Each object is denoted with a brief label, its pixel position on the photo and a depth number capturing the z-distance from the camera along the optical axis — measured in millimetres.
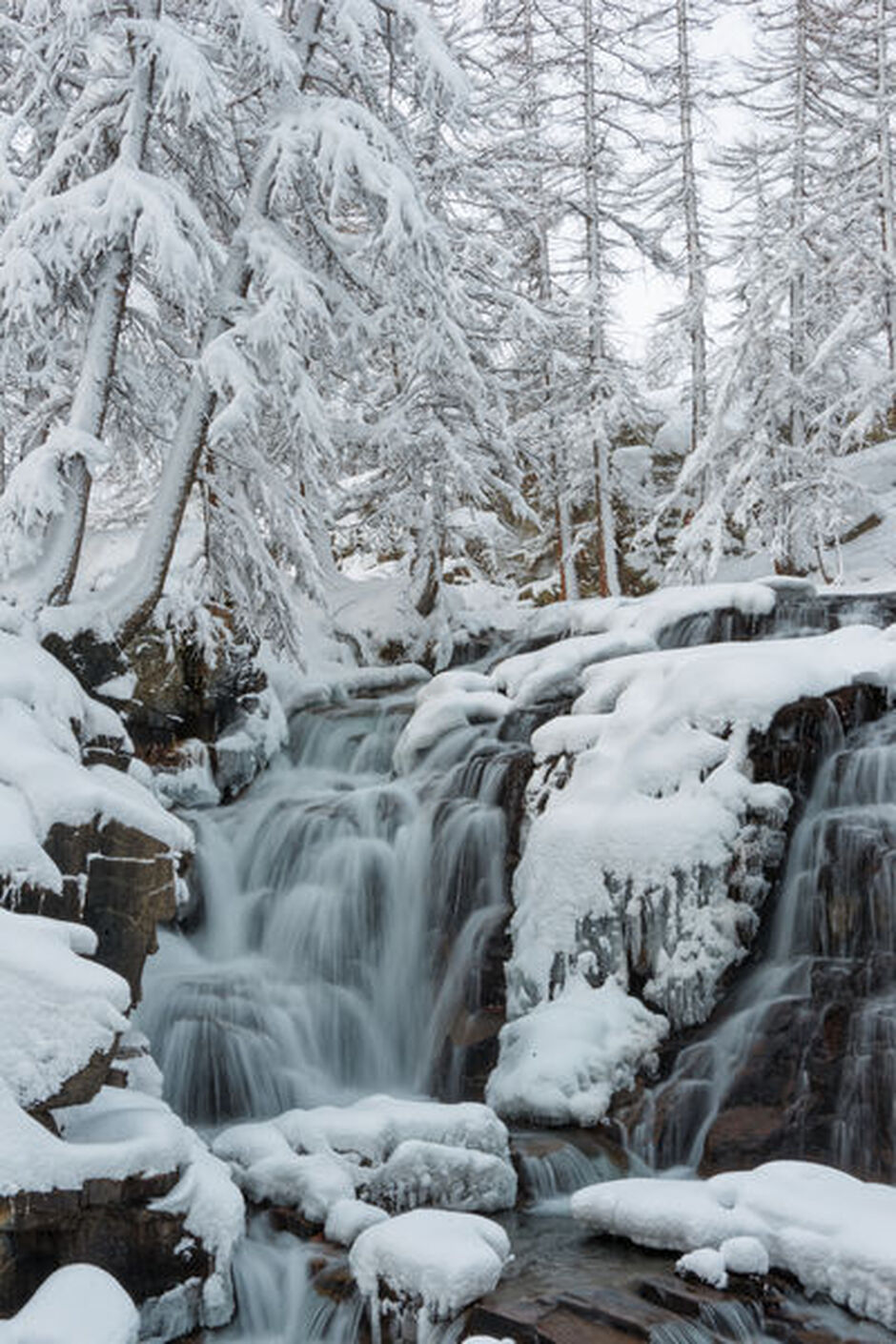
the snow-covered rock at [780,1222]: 5156
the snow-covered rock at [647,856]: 7980
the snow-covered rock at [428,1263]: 5168
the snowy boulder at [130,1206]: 4684
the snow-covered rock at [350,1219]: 5977
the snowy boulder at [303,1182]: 6184
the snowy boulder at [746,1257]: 5363
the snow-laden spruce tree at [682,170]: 23000
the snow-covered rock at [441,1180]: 6277
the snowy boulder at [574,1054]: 7598
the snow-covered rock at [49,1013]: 4941
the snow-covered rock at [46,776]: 6281
